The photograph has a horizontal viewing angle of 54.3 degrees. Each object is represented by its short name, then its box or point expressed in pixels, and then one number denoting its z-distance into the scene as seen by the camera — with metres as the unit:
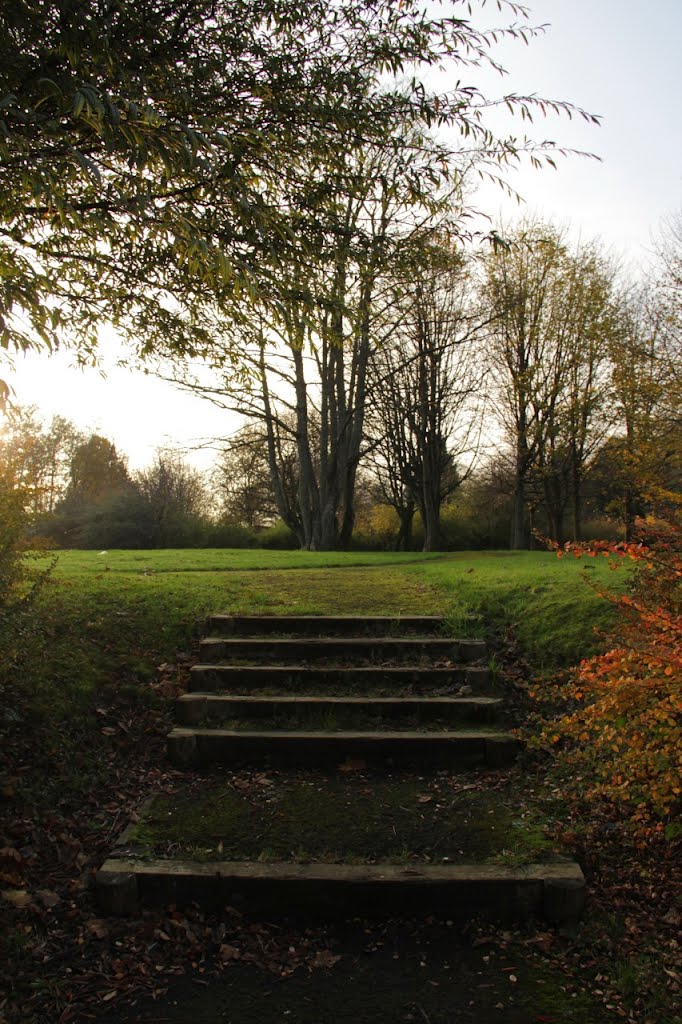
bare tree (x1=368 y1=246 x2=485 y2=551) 22.53
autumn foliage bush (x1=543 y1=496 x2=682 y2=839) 3.49
